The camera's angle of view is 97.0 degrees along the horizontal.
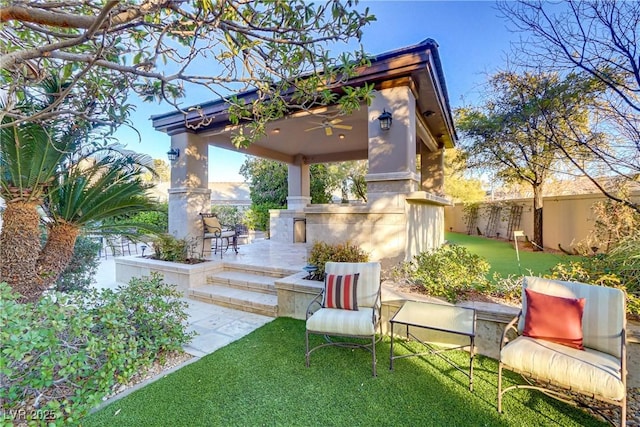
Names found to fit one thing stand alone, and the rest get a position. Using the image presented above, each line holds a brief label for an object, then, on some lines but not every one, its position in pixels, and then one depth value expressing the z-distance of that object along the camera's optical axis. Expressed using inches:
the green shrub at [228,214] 572.1
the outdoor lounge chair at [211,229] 295.4
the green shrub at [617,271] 123.2
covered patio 202.7
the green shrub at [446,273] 153.3
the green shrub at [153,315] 131.5
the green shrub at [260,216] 565.6
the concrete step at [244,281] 213.0
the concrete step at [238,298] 188.7
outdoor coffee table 113.3
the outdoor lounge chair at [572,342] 86.0
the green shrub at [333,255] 186.7
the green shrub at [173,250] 258.2
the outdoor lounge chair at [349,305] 122.5
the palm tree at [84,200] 131.3
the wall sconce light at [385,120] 202.8
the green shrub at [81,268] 178.3
